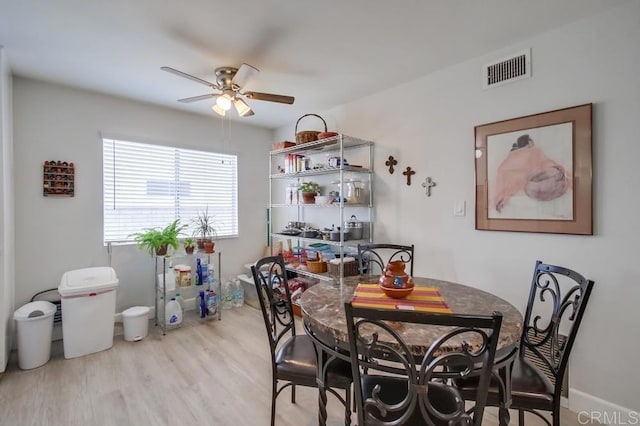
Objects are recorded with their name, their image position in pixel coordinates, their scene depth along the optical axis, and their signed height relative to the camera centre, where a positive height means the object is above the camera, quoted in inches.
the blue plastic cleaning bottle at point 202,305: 139.4 -43.6
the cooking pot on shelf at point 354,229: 122.3 -7.4
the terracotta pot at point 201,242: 142.9 -14.9
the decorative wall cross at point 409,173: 112.1 +13.9
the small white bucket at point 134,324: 117.3 -44.0
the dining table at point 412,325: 45.4 -18.3
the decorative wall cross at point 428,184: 106.7 +9.4
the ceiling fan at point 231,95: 95.8 +37.1
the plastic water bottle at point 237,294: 158.6 -44.2
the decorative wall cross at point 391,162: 117.5 +18.8
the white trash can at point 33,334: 95.7 -39.7
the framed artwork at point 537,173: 75.8 +10.4
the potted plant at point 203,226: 152.5 -7.9
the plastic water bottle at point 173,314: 128.2 -43.8
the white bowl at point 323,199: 125.0 +4.8
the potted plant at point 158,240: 123.6 -12.1
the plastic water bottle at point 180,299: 139.4 -42.0
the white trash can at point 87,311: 103.0 -34.8
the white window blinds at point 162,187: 130.0 +11.1
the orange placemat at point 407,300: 56.2 -17.7
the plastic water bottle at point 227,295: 154.9 -43.5
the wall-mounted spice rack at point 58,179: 114.2 +12.1
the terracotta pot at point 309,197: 137.4 +6.2
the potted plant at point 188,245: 136.3 -15.7
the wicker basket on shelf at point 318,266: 128.3 -23.4
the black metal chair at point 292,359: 57.3 -31.0
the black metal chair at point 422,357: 34.8 -19.2
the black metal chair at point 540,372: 51.8 -29.8
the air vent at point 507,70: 84.5 +40.8
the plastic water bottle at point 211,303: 139.6 -42.5
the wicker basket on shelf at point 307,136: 127.3 +31.2
